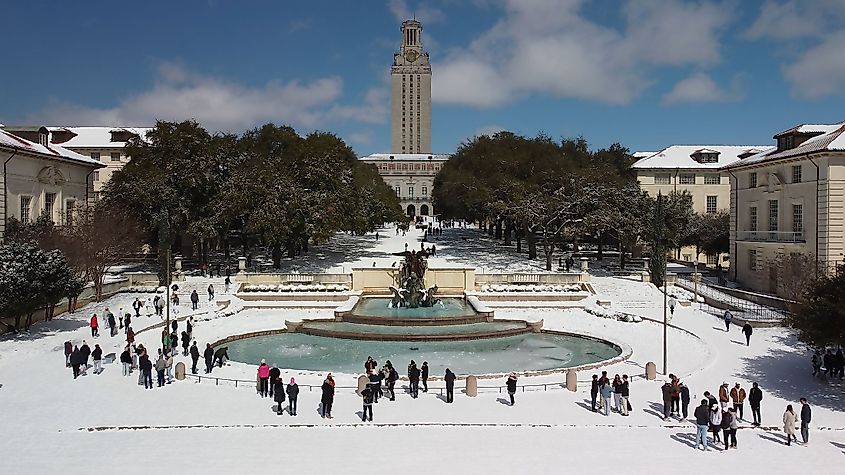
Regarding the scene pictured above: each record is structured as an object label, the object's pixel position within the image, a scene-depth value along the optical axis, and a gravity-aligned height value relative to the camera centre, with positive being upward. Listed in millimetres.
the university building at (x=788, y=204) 36500 +2185
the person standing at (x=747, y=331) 27219 -3770
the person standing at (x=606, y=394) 17703 -4152
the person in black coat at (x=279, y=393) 17562 -4130
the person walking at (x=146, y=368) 20094 -3953
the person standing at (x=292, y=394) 17500 -4119
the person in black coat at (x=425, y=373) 19938 -4061
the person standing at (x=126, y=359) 21406 -3921
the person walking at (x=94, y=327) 27906 -3753
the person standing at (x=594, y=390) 18234 -4174
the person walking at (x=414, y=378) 19344 -4091
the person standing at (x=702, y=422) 14938 -4157
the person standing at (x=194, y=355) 21766 -3846
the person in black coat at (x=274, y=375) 18344 -3811
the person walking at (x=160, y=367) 20156 -3934
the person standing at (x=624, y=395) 17812 -4207
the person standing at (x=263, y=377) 19297 -4064
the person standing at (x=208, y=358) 21859 -3983
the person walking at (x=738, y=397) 17238 -4140
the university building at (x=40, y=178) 38625 +3954
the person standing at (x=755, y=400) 16938 -4127
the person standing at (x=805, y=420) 15297 -4195
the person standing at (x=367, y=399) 17078 -4149
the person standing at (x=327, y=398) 17234 -4161
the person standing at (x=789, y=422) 15438 -4274
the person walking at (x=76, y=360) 21148 -3905
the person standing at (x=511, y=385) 18422 -4072
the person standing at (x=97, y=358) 21609 -3943
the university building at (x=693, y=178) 69438 +6515
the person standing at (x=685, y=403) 17375 -4308
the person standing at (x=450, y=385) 18688 -4154
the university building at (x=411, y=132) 169000 +28512
